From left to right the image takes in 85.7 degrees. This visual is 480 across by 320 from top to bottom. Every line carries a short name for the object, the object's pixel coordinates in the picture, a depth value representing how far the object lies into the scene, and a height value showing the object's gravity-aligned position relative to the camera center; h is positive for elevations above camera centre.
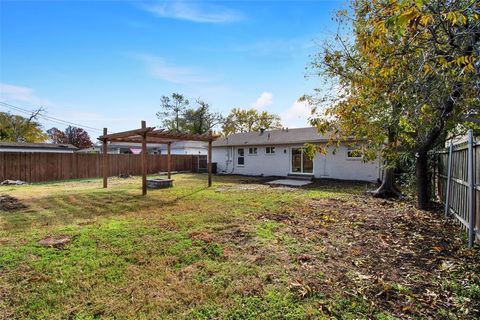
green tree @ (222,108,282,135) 41.31 +6.03
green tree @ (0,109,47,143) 33.59 +4.27
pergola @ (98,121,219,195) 9.30 +0.85
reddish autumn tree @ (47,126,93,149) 47.53 +3.81
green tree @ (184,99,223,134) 36.09 +5.45
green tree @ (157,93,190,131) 37.12 +6.78
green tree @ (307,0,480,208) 3.26 +1.11
